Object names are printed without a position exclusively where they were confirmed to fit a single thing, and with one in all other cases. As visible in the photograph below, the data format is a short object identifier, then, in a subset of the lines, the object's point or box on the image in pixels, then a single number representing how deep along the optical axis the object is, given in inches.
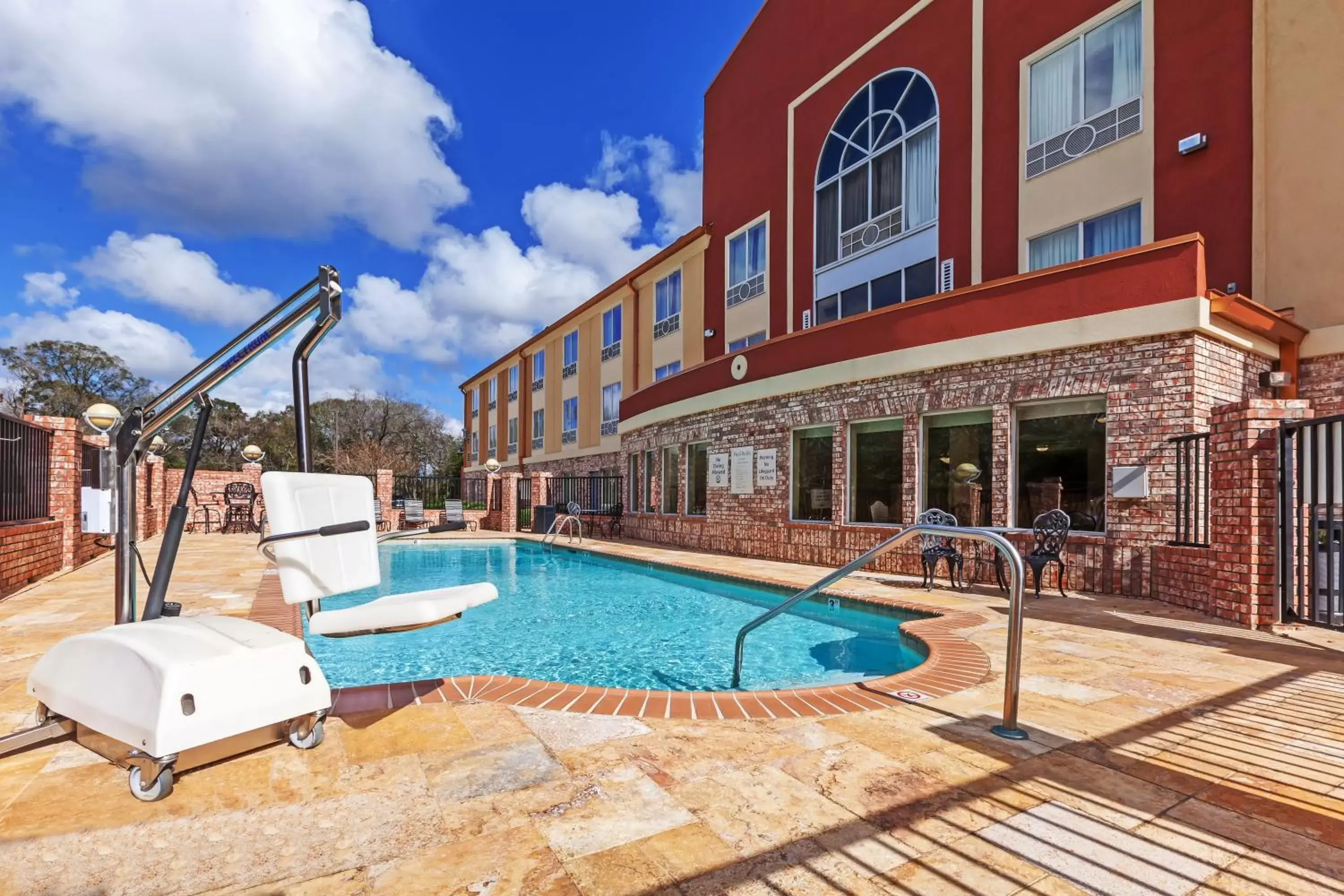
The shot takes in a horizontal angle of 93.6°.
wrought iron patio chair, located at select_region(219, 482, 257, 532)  650.8
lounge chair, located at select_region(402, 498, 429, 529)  678.5
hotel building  267.9
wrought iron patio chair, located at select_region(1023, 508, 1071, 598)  270.1
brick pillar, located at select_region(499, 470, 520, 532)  738.8
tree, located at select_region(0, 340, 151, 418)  1315.2
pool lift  84.9
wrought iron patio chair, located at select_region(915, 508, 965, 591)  302.4
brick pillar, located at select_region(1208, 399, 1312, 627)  204.8
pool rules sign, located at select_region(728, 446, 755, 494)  455.2
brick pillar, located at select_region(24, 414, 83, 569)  316.2
